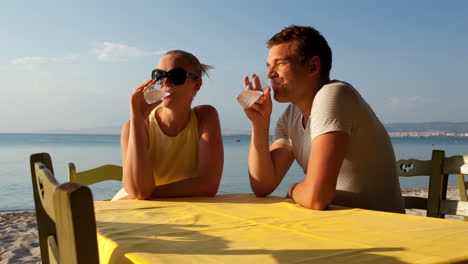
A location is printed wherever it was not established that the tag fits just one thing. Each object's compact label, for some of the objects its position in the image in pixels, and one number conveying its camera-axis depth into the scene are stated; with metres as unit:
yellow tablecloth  1.05
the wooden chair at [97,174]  2.79
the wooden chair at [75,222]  0.61
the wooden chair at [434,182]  2.66
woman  2.28
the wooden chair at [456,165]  2.46
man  1.86
